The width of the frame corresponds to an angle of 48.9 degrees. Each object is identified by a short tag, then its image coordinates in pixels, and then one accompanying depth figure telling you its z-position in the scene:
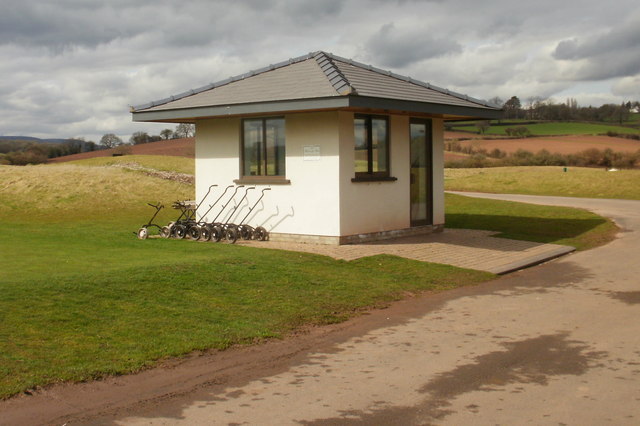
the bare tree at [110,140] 60.24
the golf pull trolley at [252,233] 15.73
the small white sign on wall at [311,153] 14.90
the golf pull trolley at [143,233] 16.02
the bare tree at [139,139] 60.38
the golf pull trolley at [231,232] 15.22
